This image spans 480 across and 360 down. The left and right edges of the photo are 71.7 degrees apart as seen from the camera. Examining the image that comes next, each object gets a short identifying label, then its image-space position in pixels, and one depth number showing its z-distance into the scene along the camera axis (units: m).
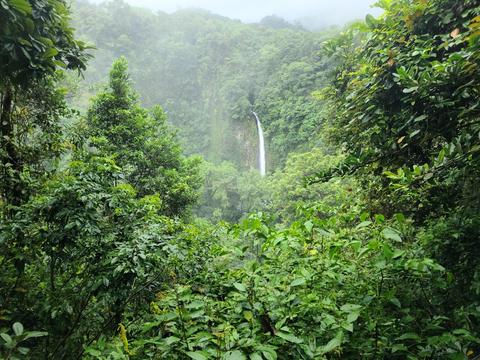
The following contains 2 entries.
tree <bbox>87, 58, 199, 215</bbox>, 8.77
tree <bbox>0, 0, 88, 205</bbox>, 1.97
